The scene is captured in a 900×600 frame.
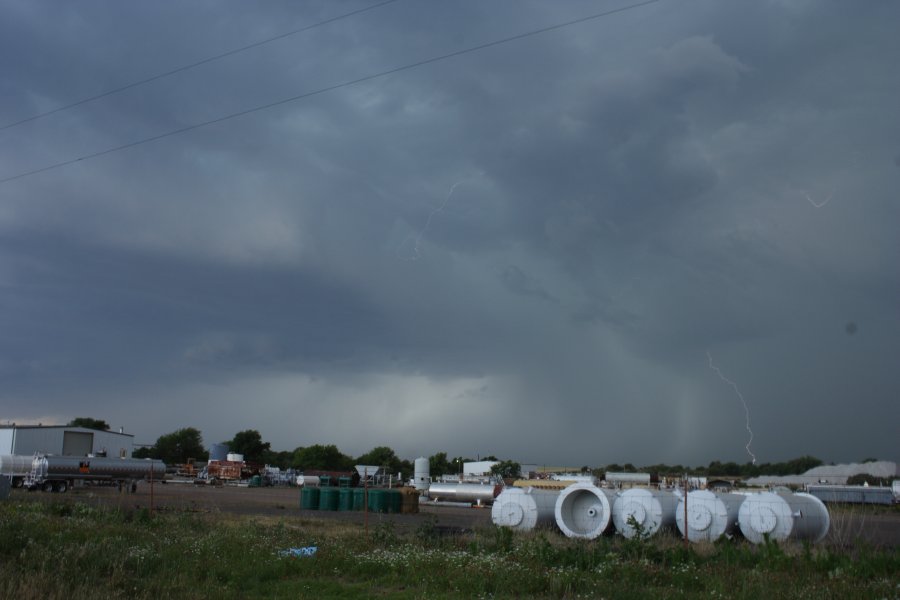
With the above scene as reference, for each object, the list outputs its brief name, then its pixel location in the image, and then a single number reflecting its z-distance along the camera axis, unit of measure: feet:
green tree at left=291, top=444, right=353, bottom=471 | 537.65
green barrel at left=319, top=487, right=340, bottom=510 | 155.33
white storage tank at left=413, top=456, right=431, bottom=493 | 266.04
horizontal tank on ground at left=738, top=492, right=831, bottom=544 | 82.74
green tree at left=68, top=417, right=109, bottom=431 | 571.69
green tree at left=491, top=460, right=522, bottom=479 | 348.79
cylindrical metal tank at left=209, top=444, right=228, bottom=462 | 378.53
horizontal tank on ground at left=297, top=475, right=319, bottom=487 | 318.77
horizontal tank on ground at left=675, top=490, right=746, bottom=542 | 85.61
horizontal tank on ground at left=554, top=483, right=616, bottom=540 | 90.58
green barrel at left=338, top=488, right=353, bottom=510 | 156.76
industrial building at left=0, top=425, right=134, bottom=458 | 296.51
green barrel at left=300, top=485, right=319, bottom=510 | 154.81
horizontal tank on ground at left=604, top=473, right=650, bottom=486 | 266.86
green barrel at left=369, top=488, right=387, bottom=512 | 153.58
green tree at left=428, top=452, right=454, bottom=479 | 493.81
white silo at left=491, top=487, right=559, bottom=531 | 95.30
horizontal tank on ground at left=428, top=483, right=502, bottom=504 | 213.25
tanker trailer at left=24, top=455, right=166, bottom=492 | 207.62
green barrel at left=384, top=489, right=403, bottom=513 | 157.07
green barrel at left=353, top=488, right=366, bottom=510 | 156.97
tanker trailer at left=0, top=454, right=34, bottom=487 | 216.80
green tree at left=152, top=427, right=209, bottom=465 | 561.43
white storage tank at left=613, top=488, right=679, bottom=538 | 87.97
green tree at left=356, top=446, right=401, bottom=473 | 544.21
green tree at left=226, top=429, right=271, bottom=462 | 545.03
